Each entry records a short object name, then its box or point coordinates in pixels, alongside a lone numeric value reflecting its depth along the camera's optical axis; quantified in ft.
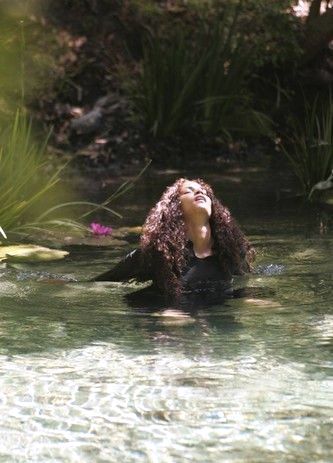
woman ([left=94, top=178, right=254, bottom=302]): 36.98
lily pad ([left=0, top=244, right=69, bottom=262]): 45.98
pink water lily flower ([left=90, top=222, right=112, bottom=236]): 50.92
